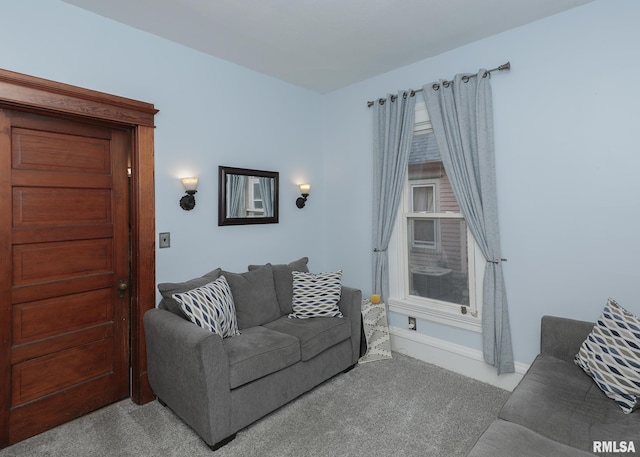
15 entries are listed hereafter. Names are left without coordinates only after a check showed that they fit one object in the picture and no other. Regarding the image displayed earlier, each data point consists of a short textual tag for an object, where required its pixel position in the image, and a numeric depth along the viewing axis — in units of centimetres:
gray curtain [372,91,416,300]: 327
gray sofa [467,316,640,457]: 140
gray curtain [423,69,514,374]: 271
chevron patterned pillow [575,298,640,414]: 172
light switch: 272
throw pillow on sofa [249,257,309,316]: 313
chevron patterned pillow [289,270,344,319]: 302
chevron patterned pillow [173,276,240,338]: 229
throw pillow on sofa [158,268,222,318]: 247
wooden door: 213
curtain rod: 264
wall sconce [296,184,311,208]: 381
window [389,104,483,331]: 303
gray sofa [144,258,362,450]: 203
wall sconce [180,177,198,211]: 281
